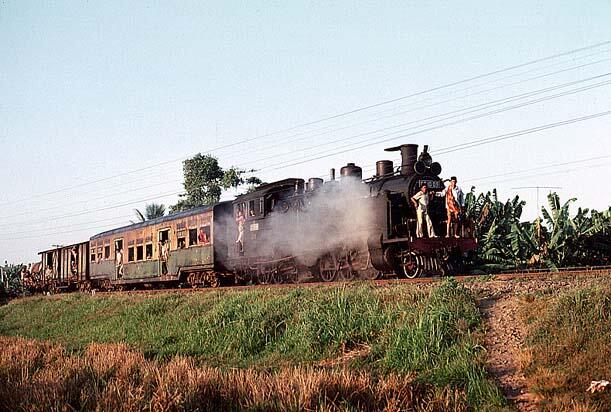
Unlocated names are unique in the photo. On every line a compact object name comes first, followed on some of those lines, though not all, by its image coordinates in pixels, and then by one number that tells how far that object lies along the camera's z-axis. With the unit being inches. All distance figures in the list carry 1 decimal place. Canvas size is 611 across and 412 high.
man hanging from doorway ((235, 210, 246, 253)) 896.9
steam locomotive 671.8
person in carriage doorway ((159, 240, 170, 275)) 1082.7
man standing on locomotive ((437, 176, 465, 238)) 659.2
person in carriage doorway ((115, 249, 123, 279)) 1258.6
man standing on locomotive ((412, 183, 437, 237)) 649.0
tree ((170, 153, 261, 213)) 2181.3
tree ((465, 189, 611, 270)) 842.8
